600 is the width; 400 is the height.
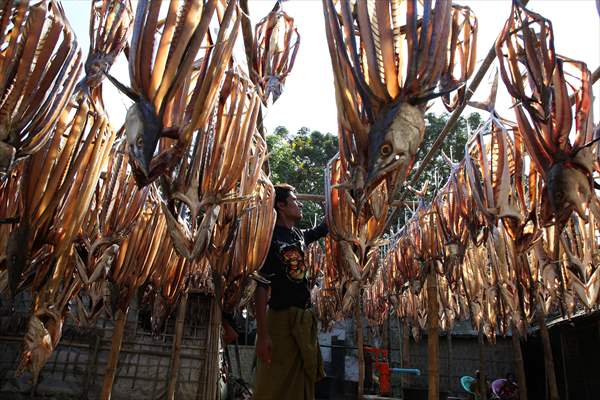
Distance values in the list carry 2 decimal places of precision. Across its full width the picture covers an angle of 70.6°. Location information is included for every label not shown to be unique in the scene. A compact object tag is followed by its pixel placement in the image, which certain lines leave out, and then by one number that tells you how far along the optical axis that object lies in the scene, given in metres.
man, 2.31
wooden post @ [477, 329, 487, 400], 6.35
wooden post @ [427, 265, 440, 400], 2.78
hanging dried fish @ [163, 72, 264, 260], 1.45
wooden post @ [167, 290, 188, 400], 3.55
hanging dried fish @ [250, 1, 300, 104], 2.58
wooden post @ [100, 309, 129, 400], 2.53
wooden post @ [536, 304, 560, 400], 4.04
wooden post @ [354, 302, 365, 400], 5.24
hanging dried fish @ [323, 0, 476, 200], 1.07
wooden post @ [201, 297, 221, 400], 2.67
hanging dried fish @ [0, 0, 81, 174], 1.29
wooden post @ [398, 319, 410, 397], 9.96
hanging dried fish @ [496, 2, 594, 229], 1.34
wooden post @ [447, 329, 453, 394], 9.73
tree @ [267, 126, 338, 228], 13.52
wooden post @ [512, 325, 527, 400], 4.28
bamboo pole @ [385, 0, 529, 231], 2.29
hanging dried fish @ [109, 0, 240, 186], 1.09
